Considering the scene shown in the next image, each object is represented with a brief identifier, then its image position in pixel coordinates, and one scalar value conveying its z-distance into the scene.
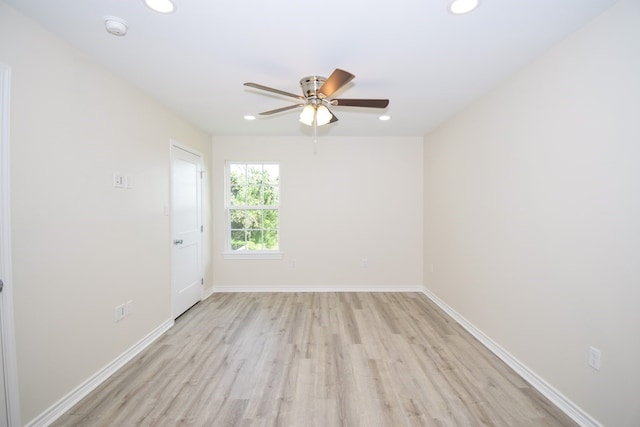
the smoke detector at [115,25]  1.53
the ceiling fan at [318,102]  2.00
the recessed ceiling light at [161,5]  1.40
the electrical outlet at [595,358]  1.52
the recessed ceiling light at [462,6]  1.38
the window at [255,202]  4.24
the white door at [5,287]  1.38
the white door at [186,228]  3.08
